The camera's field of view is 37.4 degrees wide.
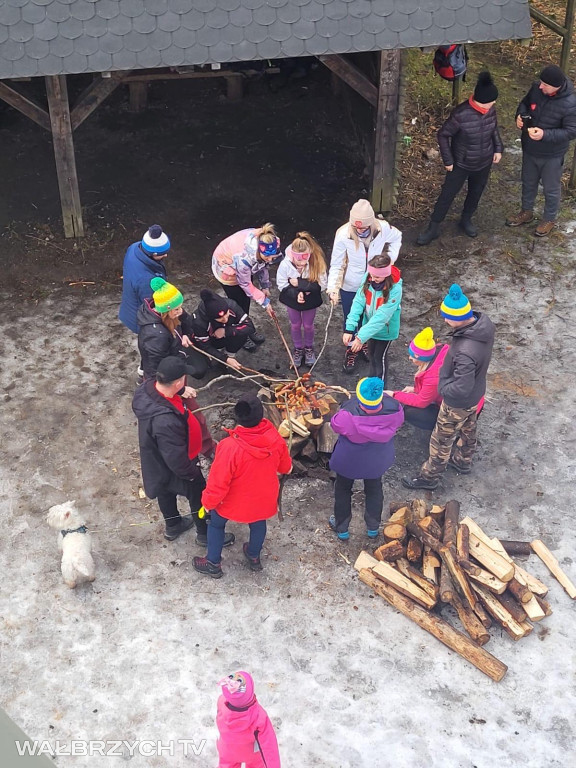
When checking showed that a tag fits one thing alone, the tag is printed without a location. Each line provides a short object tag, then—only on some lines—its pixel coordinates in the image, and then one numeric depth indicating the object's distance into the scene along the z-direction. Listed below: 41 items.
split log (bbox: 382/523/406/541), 6.34
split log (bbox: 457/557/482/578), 6.05
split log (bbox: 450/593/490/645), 5.79
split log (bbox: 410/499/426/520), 6.48
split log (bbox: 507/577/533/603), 5.96
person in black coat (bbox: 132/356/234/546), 5.73
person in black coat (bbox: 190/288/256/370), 7.45
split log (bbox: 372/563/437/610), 6.00
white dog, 6.08
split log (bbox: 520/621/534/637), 5.87
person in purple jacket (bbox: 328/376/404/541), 5.91
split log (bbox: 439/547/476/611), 5.98
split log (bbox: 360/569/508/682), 5.65
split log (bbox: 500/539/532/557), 6.41
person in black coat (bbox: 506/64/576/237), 9.26
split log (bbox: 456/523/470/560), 6.15
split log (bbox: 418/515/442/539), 6.33
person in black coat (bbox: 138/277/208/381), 6.76
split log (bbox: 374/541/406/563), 6.27
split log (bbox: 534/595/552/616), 6.01
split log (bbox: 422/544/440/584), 6.13
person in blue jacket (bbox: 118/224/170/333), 7.20
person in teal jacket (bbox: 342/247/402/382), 7.05
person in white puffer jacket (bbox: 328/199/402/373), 7.44
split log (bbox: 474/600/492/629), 5.92
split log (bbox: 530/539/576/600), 6.19
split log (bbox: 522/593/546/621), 5.92
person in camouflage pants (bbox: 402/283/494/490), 6.31
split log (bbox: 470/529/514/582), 5.98
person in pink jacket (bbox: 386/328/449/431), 6.68
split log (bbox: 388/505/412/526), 6.40
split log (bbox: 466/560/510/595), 5.97
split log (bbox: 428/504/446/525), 6.50
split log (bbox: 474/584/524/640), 5.85
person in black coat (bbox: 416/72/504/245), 9.04
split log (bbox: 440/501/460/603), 5.96
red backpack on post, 10.71
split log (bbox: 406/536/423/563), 6.26
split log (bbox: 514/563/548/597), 6.07
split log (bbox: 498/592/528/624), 5.91
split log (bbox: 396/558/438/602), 6.04
